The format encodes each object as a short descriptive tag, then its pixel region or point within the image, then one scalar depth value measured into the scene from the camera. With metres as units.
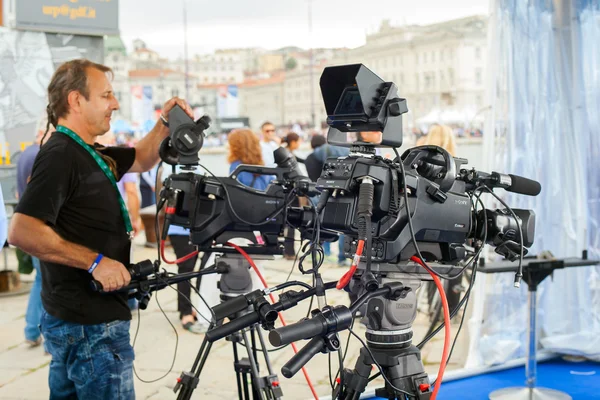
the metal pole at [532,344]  3.41
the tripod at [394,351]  1.61
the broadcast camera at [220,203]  2.15
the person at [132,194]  5.42
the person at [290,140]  7.84
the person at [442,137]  4.87
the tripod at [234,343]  2.22
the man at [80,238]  2.09
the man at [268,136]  8.08
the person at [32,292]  4.56
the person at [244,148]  5.03
